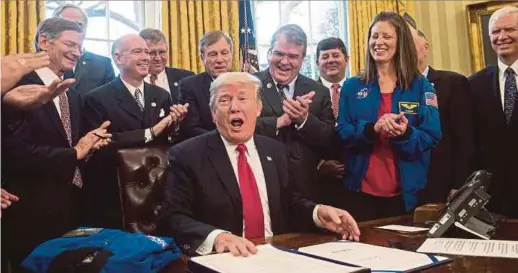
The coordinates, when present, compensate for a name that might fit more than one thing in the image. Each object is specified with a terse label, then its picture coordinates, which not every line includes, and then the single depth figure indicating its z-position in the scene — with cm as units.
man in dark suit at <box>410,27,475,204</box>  292
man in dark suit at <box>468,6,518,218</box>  296
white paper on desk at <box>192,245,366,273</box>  127
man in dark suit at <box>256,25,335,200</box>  273
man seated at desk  187
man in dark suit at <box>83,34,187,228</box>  281
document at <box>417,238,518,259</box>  149
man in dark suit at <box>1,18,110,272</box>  238
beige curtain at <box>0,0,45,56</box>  410
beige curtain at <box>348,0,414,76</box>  598
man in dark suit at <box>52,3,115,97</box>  354
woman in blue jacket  252
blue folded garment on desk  147
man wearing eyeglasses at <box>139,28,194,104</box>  364
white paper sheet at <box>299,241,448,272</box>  135
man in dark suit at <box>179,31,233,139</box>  301
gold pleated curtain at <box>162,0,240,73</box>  493
